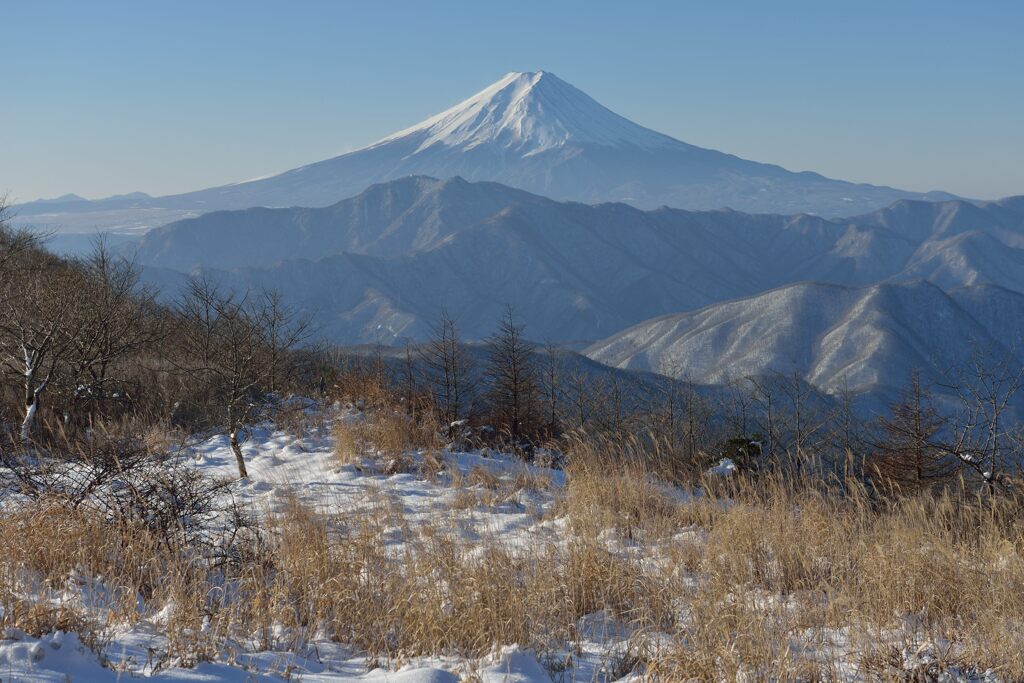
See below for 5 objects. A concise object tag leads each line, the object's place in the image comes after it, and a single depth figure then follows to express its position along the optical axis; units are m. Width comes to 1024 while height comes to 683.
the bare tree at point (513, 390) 14.19
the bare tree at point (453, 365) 15.78
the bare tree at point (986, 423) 8.93
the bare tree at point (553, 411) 14.46
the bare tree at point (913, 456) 16.27
